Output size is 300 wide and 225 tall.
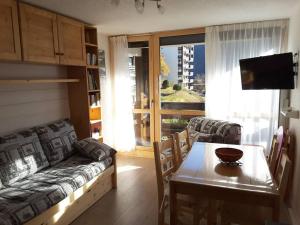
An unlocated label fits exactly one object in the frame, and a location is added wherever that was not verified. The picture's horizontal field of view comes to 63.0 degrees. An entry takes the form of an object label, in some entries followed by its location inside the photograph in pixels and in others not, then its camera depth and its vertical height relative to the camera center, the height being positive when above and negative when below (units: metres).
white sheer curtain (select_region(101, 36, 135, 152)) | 4.58 -0.27
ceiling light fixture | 1.72 +0.58
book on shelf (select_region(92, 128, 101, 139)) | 3.83 -0.71
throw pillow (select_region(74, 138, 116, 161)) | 3.04 -0.78
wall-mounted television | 2.75 +0.16
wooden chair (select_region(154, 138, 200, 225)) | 2.09 -0.87
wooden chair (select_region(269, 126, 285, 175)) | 2.24 -0.67
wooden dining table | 1.66 -0.70
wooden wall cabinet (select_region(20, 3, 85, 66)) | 2.59 +0.60
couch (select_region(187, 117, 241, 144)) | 3.39 -0.66
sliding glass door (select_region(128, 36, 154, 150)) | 4.59 +0.04
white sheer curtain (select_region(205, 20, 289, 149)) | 3.67 +0.11
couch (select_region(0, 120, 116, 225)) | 2.08 -0.92
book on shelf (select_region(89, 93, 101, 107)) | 3.68 -0.18
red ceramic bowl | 2.12 -0.61
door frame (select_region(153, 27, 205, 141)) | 4.22 +0.03
